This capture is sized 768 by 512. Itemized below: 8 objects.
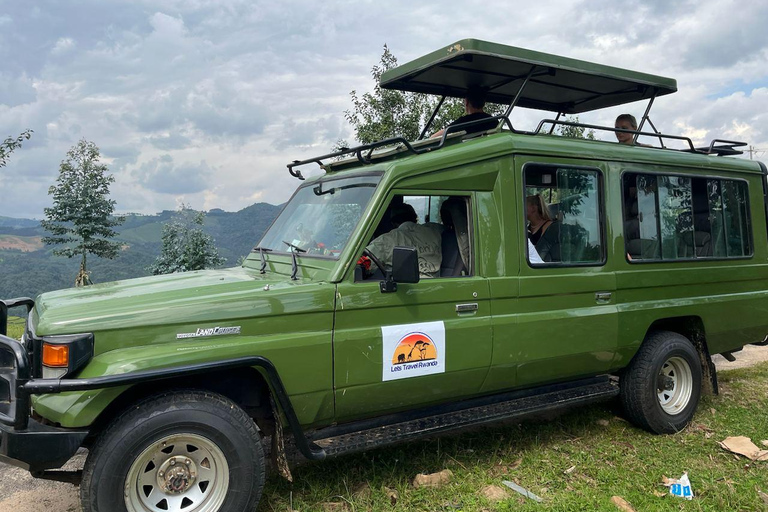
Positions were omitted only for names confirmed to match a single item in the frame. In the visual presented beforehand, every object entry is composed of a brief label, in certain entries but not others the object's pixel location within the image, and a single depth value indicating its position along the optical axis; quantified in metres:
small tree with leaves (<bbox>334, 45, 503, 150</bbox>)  9.51
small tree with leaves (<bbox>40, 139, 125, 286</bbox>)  17.36
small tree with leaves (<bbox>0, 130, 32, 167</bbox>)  13.48
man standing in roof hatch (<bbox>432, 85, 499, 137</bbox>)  5.33
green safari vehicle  2.99
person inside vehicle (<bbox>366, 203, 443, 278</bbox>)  3.88
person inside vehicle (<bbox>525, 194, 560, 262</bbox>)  4.40
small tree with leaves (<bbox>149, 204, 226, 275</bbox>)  14.30
